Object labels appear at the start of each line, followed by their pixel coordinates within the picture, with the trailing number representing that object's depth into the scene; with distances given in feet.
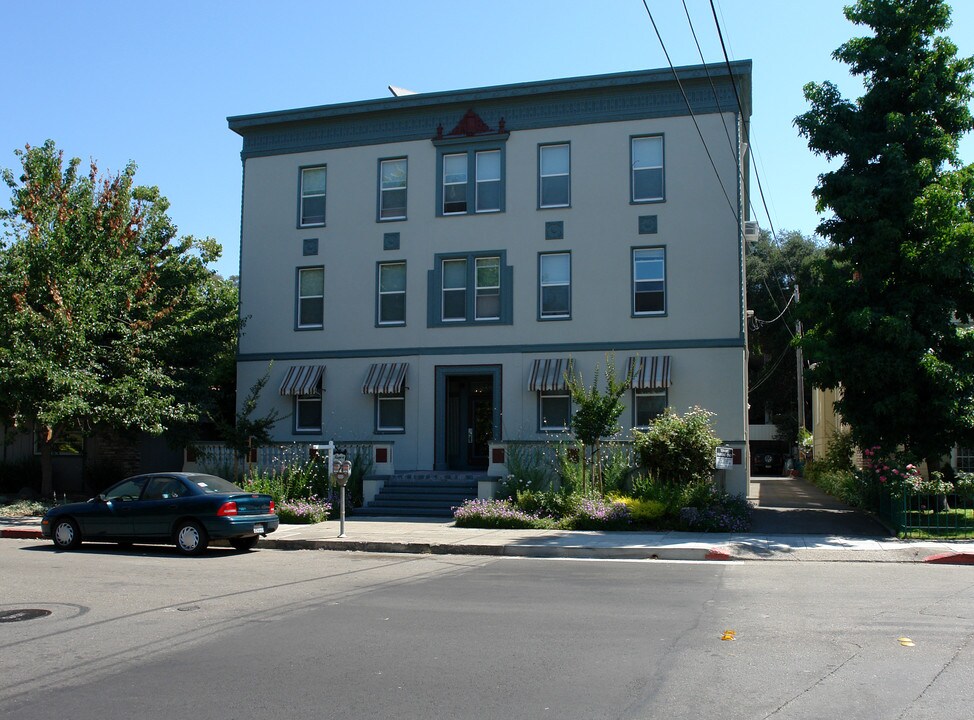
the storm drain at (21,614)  31.17
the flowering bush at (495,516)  60.54
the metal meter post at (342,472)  58.18
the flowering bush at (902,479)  53.98
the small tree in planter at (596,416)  63.82
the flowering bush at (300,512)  65.26
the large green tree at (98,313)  67.87
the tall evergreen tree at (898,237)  56.70
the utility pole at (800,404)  136.56
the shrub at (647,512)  58.65
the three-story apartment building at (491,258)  75.66
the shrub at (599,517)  58.80
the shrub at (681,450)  64.03
